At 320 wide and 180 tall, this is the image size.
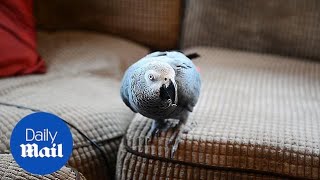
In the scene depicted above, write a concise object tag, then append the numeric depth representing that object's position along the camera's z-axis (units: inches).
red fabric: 49.5
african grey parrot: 32.5
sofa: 35.4
